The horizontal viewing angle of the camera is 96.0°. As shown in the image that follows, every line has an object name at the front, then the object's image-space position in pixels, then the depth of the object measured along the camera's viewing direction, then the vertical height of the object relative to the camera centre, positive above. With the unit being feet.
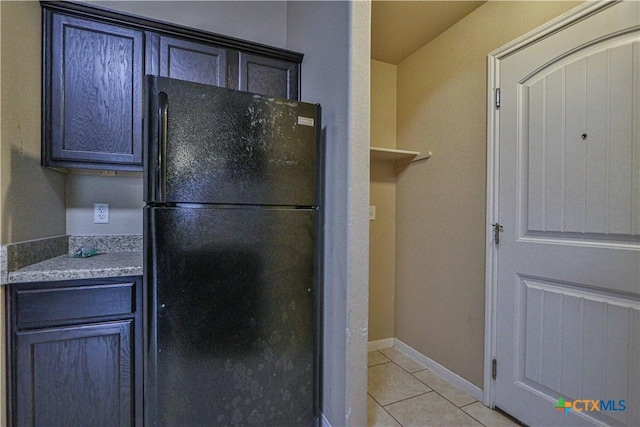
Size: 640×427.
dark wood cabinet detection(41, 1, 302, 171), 4.50 +2.28
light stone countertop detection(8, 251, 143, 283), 3.67 -0.83
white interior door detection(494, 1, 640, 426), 3.93 -0.23
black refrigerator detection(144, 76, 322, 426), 3.62 -0.67
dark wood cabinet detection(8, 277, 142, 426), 3.65 -1.94
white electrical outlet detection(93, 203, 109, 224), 5.55 -0.09
